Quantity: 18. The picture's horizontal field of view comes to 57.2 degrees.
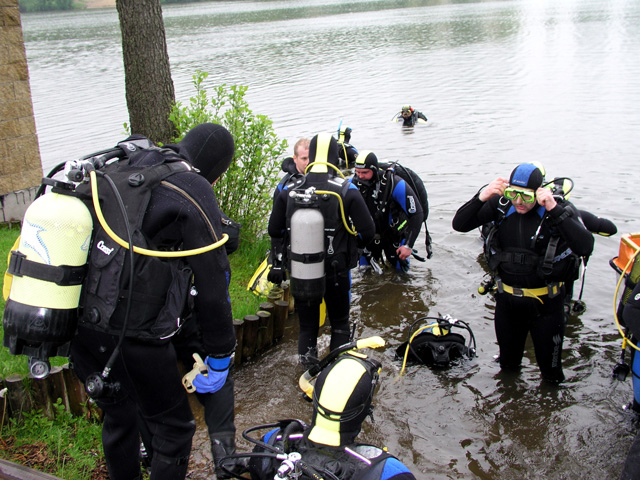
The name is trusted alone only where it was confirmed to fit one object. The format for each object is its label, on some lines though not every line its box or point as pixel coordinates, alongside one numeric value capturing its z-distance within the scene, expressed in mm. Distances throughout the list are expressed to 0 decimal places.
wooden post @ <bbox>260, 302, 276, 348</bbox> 5213
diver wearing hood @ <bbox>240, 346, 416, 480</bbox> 2248
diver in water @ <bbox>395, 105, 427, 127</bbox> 14664
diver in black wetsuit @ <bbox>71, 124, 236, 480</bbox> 2520
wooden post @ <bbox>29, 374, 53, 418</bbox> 3701
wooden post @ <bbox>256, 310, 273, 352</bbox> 5113
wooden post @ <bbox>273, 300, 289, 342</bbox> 5320
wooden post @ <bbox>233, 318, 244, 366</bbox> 4828
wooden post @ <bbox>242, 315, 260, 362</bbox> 4938
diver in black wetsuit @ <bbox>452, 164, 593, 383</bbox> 3988
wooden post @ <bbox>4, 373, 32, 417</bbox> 3648
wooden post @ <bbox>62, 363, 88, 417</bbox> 3793
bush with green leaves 6301
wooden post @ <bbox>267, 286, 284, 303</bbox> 5512
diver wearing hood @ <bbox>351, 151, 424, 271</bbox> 6148
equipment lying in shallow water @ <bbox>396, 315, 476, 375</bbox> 5090
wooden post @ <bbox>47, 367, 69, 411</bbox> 3748
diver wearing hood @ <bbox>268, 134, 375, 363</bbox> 4176
